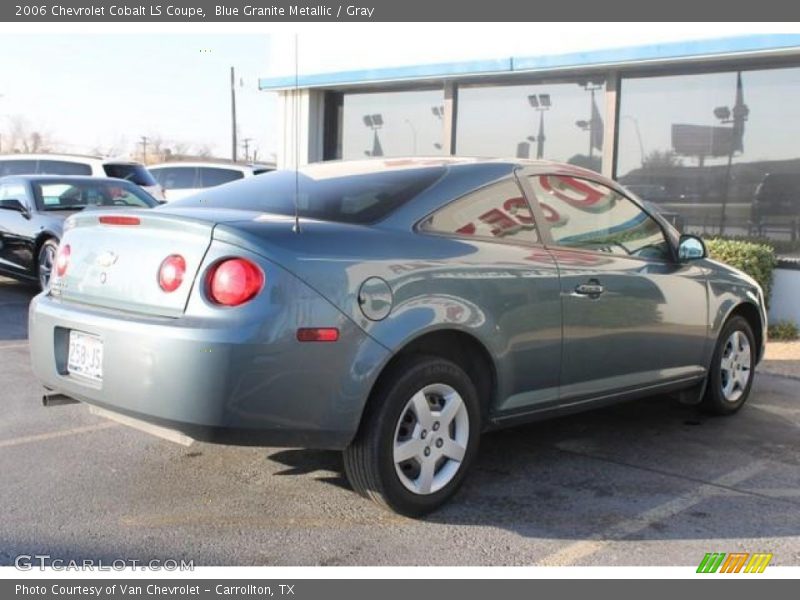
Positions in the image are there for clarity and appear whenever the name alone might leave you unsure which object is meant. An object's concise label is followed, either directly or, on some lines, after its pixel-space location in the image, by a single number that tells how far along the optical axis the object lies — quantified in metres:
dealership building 9.30
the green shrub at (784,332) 8.69
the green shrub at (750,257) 8.66
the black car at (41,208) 9.88
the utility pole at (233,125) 37.47
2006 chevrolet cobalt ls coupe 3.33
